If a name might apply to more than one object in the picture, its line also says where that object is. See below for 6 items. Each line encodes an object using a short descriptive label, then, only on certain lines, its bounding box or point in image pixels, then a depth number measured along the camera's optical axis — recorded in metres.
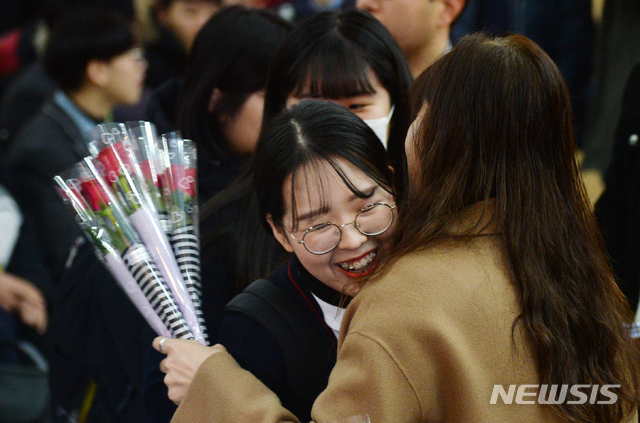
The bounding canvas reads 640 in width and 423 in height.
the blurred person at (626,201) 4.27
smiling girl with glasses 3.27
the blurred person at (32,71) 8.68
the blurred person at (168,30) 9.24
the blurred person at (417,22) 5.20
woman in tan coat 2.62
